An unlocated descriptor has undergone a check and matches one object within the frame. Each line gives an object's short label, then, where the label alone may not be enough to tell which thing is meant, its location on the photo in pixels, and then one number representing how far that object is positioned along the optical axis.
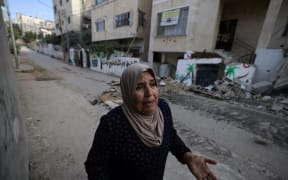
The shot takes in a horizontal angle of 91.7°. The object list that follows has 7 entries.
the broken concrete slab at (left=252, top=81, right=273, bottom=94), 6.04
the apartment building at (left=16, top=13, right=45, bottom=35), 51.75
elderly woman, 0.94
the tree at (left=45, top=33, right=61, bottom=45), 28.82
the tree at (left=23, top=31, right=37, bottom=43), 48.78
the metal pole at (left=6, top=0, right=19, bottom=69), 11.33
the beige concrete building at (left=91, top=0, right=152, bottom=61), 12.77
